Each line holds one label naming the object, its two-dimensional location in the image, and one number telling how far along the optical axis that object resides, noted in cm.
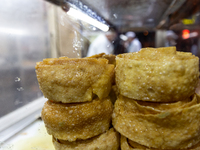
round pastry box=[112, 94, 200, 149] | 12
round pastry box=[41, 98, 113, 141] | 14
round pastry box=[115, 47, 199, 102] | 12
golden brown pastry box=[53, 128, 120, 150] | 15
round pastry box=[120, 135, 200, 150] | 13
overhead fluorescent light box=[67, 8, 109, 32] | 24
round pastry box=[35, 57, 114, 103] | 13
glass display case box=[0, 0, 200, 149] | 25
